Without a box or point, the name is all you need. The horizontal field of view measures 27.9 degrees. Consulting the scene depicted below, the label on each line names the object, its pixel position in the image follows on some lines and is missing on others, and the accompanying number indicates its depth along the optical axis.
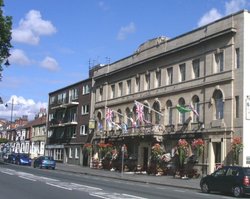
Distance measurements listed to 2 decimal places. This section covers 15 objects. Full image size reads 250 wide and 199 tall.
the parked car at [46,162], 52.50
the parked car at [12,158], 64.32
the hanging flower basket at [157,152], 44.78
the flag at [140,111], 47.38
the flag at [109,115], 54.31
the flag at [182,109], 40.88
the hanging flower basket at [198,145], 39.53
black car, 24.64
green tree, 42.12
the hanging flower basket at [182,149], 40.59
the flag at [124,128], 52.66
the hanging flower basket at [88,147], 60.69
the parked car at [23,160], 61.16
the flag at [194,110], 41.44
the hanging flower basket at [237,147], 36.09
